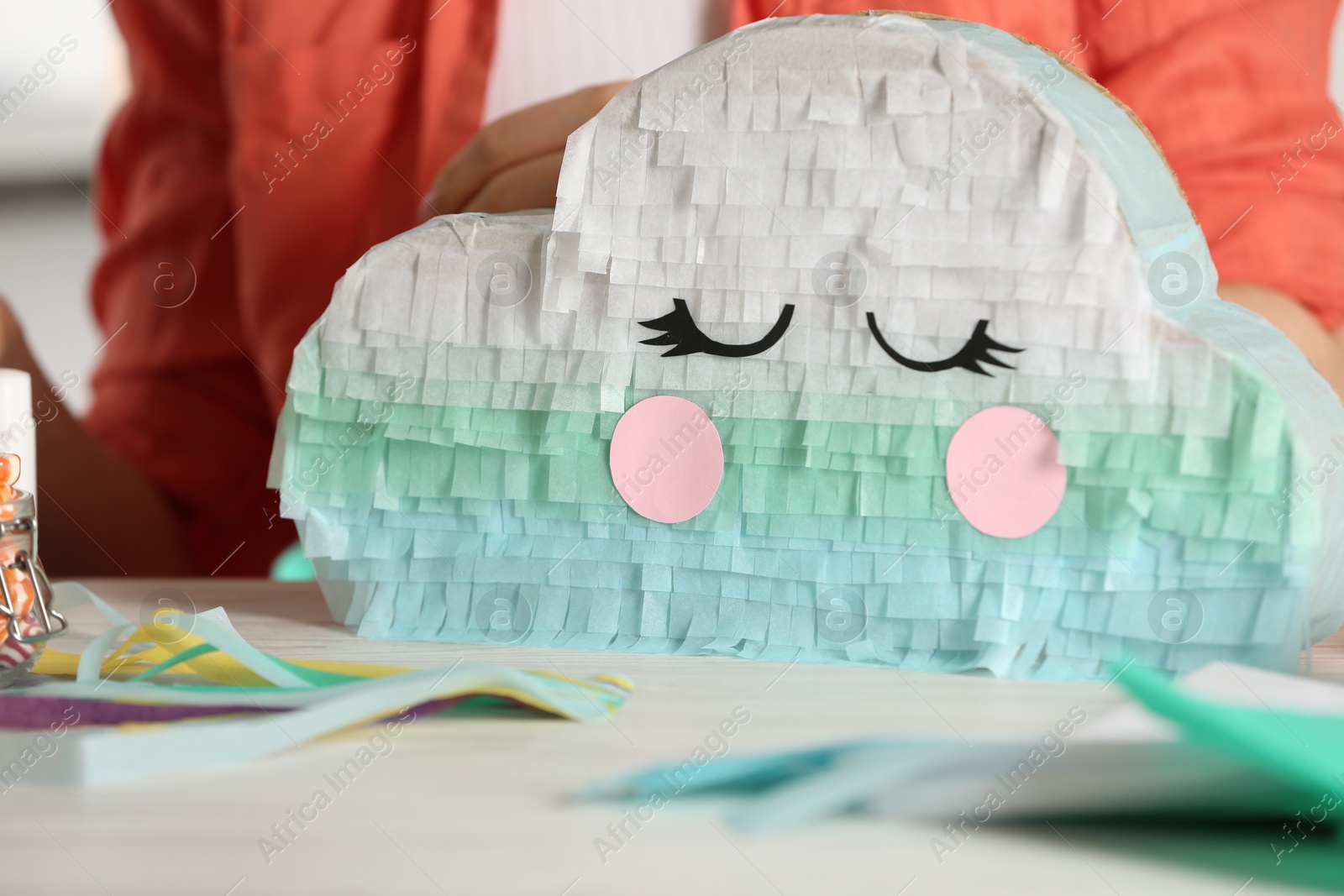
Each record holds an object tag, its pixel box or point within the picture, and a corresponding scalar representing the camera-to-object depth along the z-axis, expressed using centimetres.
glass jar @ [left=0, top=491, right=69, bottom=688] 111
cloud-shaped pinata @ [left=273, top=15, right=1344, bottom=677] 112
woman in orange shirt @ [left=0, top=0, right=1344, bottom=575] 135
